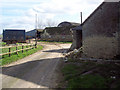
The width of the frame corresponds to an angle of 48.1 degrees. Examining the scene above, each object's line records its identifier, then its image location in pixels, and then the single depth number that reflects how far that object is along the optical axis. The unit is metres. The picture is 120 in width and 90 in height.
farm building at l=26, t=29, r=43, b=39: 64.29
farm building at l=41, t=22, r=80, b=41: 48.50
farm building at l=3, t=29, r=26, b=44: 37.22
